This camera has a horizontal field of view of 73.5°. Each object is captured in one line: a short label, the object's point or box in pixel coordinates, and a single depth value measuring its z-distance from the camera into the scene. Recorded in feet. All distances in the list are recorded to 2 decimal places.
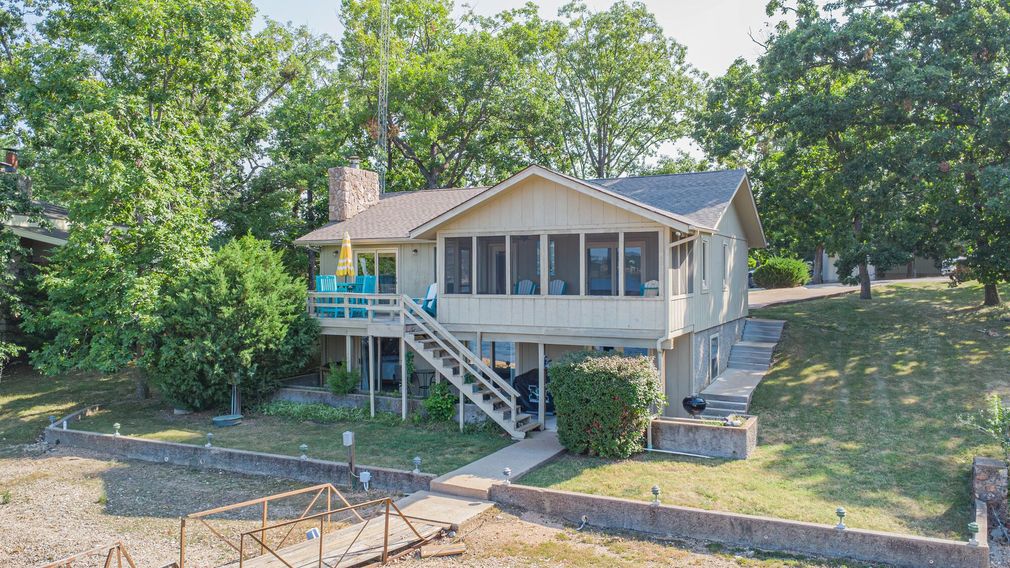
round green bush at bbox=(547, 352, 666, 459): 40.50
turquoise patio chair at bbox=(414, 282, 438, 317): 56.21
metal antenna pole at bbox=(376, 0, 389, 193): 97.40
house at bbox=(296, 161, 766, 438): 46.60
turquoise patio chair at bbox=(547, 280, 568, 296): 49.48
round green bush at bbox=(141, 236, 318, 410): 53.72
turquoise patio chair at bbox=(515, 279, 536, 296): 50.52
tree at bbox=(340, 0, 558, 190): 103.76
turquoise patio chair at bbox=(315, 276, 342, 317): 59.93
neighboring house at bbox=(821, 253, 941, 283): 121.49
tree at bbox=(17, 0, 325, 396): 55.42
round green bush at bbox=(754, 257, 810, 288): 110.83
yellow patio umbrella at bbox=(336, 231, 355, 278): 59.00
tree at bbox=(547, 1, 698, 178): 114.11
